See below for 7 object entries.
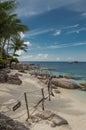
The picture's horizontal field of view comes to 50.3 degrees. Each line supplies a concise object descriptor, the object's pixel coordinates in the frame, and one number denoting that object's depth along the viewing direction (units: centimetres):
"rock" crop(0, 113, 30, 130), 261
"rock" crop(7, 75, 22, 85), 916
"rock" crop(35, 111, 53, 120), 469
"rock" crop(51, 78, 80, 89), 1095
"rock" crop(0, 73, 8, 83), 923
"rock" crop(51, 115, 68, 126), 444
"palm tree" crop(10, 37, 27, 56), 1830
